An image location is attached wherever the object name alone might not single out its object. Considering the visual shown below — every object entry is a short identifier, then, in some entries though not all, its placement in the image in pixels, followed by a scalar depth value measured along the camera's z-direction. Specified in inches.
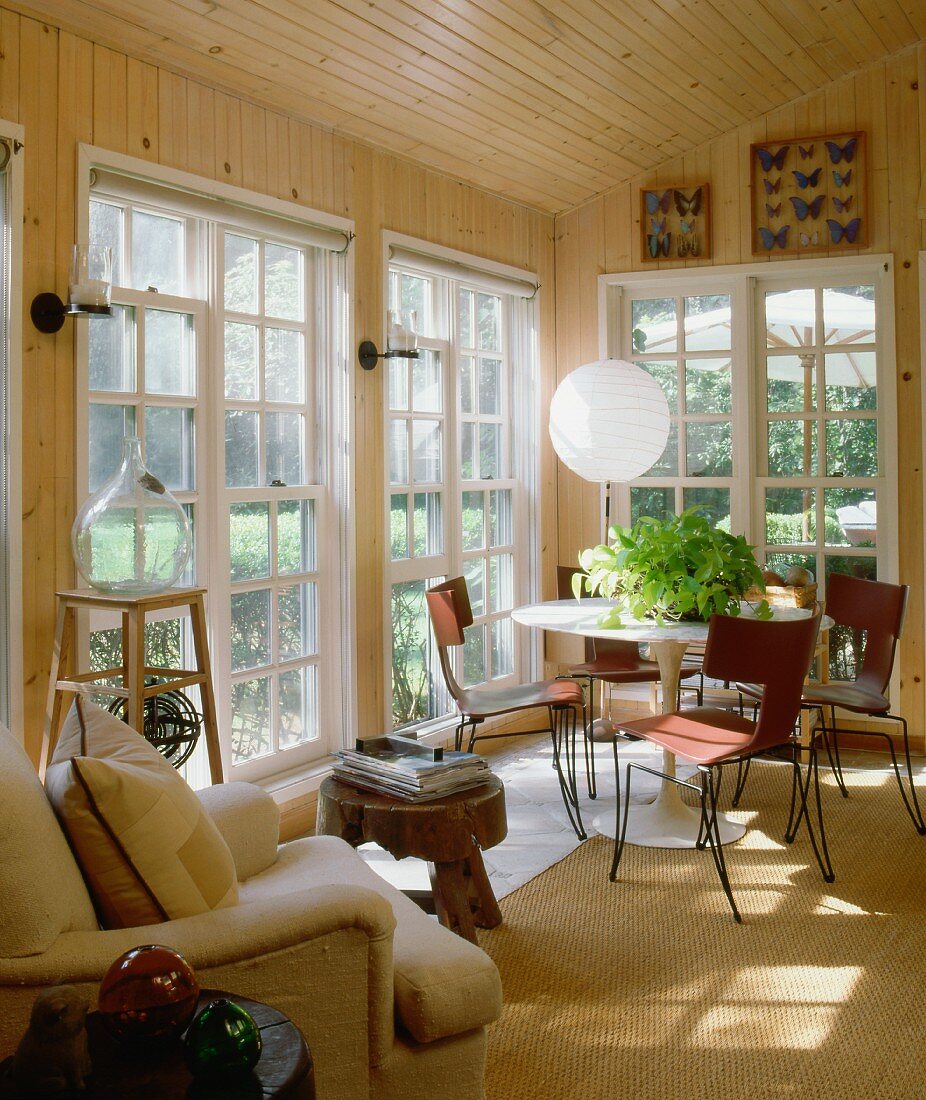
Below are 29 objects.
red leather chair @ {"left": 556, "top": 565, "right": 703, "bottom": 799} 178.5
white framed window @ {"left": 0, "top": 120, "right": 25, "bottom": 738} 117.4
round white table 147.0
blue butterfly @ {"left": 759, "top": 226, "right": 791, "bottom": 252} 208.5
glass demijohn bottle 115.0
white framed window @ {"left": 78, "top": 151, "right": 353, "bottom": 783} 135.4
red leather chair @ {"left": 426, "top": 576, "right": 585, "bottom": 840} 159.1
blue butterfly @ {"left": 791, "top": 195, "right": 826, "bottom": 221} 205.8
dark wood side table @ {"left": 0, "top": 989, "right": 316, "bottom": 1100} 51.3
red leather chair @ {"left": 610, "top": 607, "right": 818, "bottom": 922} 129.3
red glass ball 53.1
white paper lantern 168.6
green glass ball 51.4
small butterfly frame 214.5
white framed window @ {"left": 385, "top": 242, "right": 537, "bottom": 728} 187.5
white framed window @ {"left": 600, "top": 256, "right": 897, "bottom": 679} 207.5
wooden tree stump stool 102.5
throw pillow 67.1
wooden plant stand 112.8
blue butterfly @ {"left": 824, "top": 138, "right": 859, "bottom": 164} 202.1
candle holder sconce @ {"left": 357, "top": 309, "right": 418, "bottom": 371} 171.3
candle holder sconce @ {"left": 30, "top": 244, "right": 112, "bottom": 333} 119.3
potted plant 144.6
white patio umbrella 208.1
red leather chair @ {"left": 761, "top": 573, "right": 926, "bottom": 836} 157.9
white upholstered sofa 61.8
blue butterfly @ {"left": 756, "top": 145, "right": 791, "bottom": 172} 207.6
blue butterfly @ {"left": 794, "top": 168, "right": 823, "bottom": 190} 205.8
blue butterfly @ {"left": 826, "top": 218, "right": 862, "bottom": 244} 202.7
